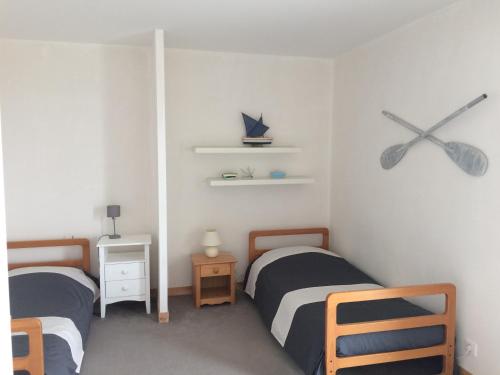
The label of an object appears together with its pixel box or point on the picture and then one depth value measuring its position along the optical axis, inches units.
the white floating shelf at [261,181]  156.2
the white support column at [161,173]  132.5
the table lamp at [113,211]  146.9
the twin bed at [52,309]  81.6
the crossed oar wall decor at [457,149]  98.3
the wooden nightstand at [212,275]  150.6
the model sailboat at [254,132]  162.2
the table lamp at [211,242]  154.2
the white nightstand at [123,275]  140.9
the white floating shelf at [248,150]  153.4
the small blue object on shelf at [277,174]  165.7
